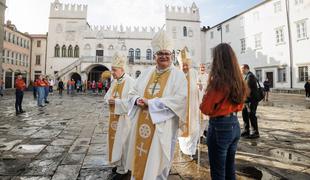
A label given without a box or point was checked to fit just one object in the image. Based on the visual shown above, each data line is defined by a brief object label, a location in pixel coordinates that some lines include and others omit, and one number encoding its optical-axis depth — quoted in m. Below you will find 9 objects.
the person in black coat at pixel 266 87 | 17.23
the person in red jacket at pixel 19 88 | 9.62
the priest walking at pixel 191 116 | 4.11
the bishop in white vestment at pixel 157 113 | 2.51
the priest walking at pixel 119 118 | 3.39
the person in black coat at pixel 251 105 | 5.31
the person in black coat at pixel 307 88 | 16.03
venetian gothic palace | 36.75
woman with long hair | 2.10
